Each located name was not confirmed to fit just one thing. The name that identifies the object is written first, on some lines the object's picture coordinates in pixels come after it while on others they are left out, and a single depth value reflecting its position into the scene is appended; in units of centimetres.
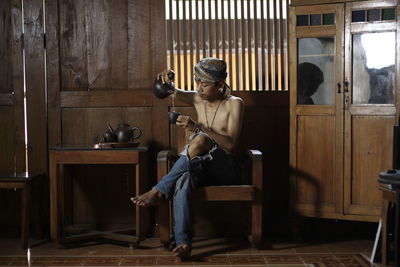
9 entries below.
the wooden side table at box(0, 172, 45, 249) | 458
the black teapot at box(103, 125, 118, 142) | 469
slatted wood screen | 509
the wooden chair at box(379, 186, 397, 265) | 396
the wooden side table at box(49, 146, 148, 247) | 454
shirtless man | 428
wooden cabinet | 444
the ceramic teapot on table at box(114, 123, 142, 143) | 471
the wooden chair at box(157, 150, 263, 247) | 438
